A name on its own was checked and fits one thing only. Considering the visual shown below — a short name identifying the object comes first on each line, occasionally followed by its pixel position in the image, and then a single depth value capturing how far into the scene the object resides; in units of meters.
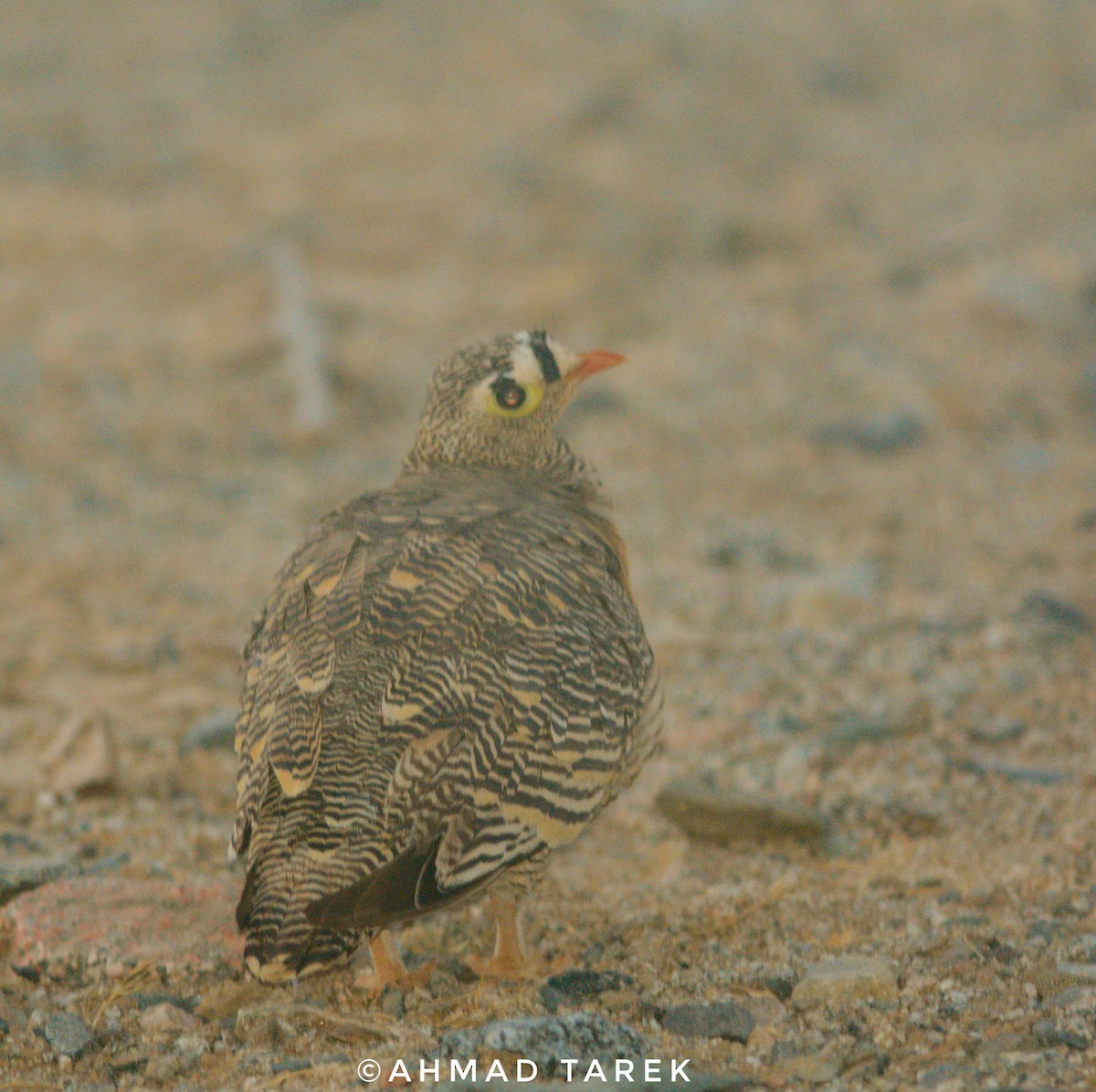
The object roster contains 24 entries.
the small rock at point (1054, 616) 15.80
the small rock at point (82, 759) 12.22
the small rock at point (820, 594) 16.83
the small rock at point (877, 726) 13.38
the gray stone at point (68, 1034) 8.16
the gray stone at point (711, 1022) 8.07
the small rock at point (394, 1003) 8.60
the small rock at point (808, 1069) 7.44
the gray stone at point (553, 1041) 7.52
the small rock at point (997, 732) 13.39
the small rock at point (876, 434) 22.83
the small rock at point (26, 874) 9.89
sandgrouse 7.87
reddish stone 9.11
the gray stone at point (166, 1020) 8.42
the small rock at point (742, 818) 11.53
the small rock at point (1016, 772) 12.46
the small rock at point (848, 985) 8.40
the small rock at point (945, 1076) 7.11
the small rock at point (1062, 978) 8.19
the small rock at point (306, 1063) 7.80
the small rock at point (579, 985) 8.62
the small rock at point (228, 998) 8.63
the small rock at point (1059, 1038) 7.50
